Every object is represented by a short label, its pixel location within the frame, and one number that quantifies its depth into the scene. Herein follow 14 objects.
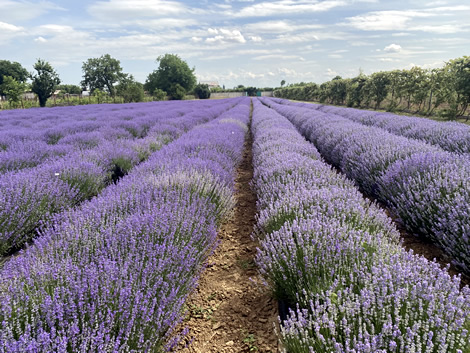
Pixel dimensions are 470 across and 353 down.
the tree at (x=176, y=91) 49.81
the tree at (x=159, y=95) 43.66
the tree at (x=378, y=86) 22.77
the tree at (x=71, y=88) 64.53
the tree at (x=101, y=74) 52.22
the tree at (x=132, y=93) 37.16
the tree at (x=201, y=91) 58.97
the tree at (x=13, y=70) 59.69
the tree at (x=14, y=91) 26.68
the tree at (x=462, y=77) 12.16
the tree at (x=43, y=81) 31.23
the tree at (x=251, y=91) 96.59
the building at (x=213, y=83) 124.73
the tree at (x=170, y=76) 54.31
